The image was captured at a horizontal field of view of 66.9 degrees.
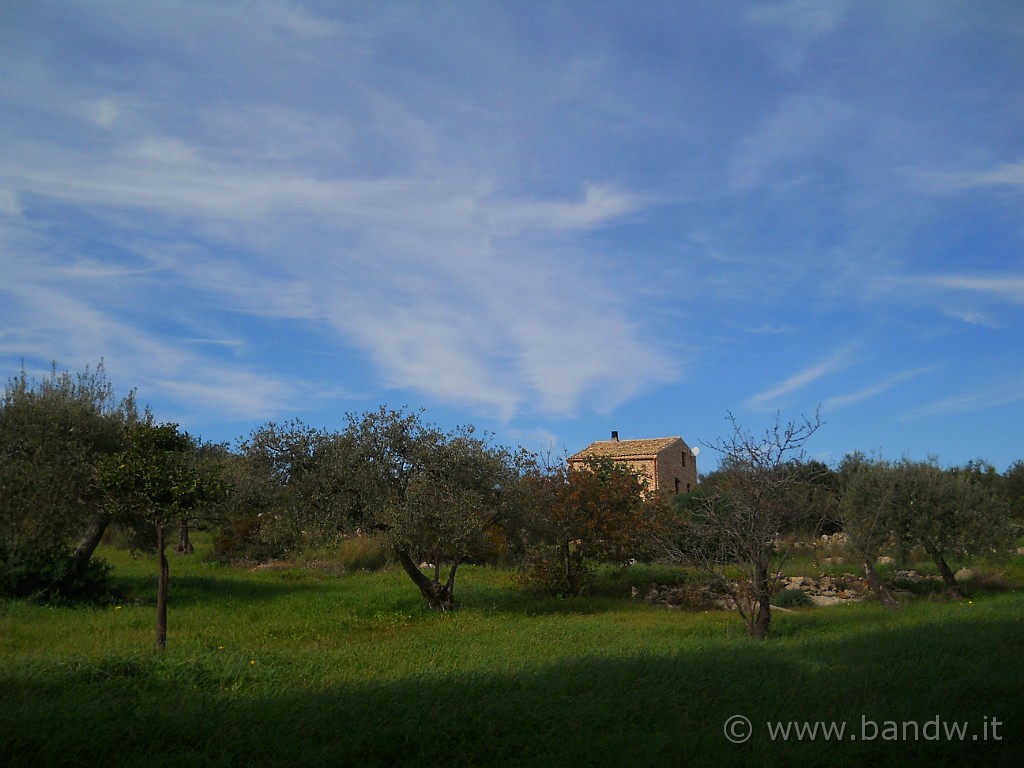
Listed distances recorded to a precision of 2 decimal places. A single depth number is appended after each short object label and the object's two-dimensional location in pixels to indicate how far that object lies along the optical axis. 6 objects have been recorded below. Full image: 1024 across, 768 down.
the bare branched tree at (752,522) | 14.66
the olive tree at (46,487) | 16.00
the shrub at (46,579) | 16.03
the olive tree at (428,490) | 16.77
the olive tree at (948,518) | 21.70
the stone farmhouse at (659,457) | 47.12
